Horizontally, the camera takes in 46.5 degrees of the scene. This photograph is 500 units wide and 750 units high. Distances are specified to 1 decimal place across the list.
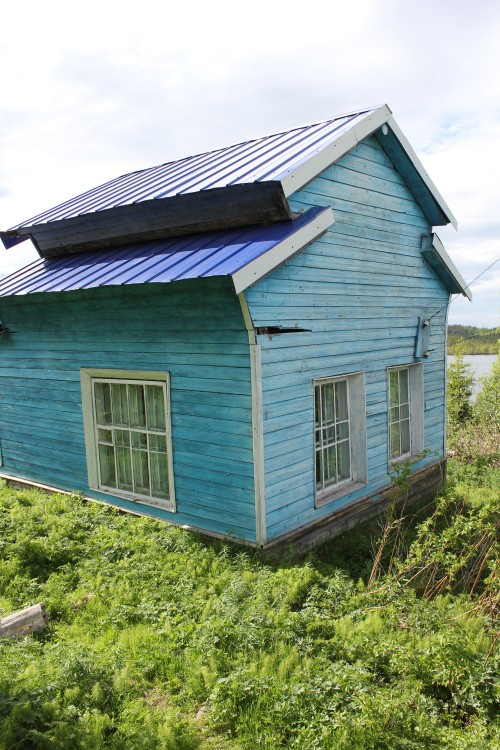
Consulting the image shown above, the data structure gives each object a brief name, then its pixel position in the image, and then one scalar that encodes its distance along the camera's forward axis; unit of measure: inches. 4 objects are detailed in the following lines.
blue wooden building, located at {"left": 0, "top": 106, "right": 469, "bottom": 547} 261.4
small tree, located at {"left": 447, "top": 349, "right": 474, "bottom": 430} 793.6
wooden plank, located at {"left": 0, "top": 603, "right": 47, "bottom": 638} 207.5
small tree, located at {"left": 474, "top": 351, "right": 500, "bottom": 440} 639.8
